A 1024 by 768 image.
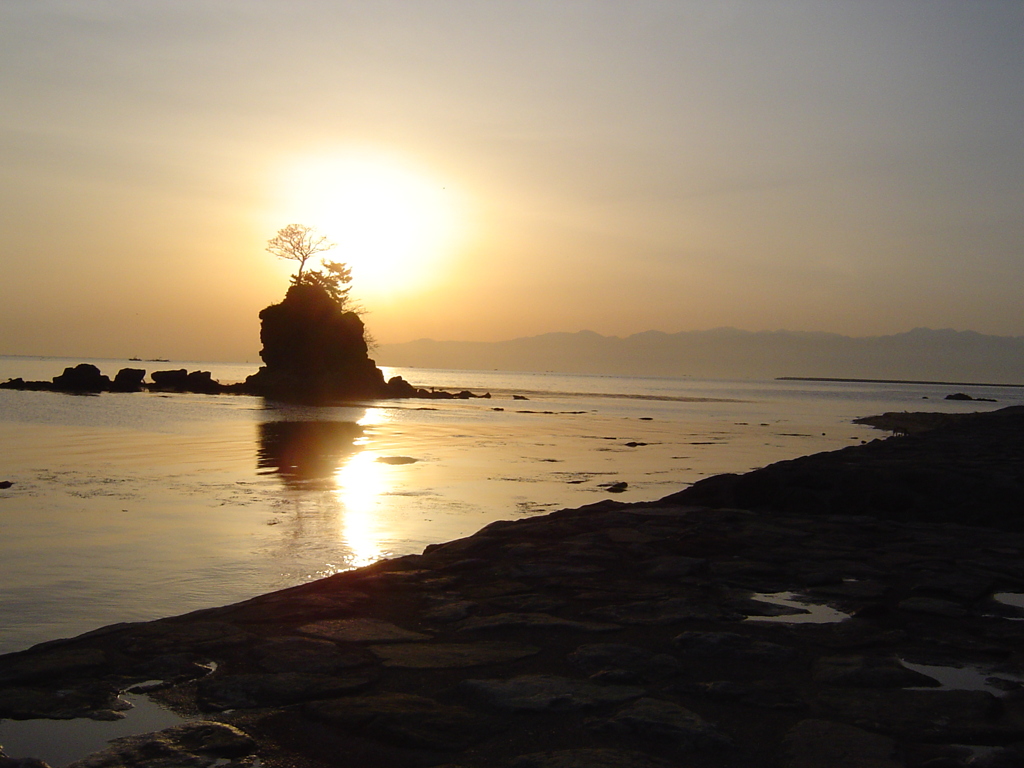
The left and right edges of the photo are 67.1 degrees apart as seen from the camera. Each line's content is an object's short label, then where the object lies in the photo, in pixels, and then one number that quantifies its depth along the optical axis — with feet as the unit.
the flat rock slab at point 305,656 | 13.65
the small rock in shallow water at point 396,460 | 63.16
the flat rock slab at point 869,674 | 13.01
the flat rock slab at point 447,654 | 13.96
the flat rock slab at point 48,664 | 13.11
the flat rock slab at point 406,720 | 10.98
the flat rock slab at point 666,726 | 10.78
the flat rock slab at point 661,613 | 16.56
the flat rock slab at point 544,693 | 11.98
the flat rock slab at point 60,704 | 11.76
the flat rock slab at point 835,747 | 10.21
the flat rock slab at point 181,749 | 10.16
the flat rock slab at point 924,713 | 11.06
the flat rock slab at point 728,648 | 14.28
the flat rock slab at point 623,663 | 13.30
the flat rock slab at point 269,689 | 12.20
